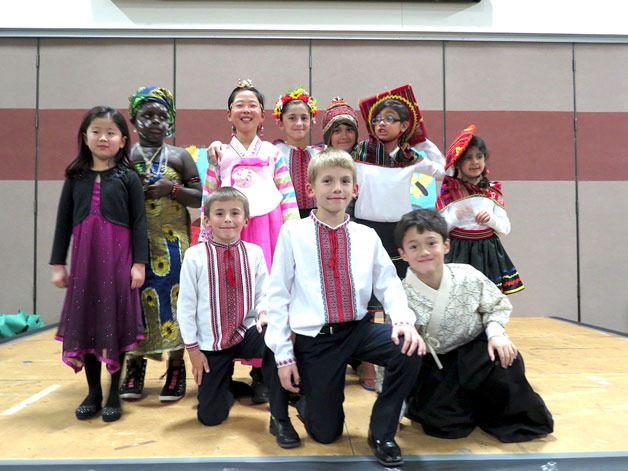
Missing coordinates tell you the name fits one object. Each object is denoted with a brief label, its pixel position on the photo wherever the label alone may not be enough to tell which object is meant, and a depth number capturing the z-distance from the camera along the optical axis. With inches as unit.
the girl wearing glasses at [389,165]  96.5
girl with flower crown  104.2
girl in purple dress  77.4
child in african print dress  87.7
